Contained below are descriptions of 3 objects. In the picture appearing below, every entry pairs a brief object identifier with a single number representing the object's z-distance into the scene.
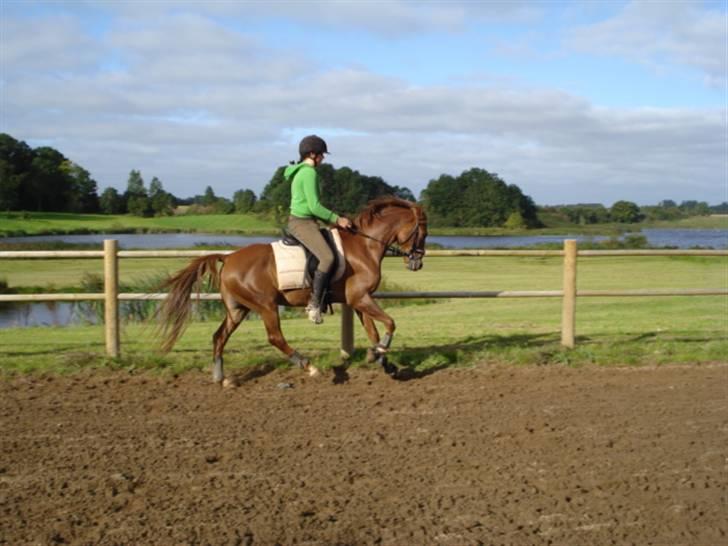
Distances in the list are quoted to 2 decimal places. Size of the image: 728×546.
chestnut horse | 7.55
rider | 7.37
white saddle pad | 7.48
